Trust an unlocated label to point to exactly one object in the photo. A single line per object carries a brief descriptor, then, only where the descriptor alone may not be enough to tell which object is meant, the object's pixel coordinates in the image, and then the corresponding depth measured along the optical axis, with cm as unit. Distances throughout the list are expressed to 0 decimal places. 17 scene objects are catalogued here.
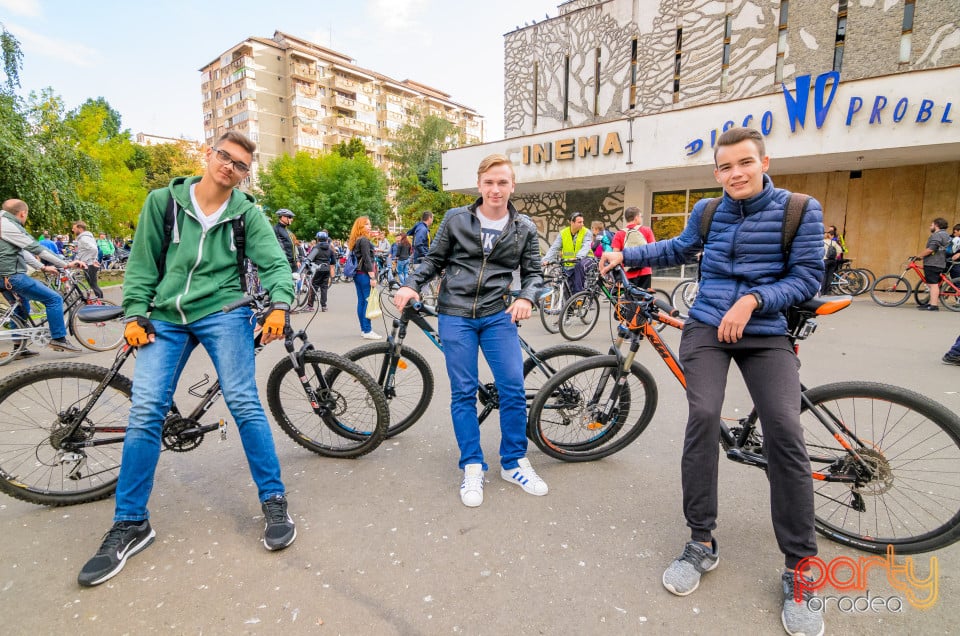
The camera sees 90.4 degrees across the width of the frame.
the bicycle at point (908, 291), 1023
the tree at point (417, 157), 3675
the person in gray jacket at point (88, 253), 1003
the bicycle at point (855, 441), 217
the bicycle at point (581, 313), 761
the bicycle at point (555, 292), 879
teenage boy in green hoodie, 234
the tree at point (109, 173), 2398
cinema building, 1151
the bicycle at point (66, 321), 592
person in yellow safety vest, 900
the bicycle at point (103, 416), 264
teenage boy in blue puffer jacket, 195
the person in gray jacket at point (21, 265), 586
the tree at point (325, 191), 3597
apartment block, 5725
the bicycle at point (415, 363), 333
